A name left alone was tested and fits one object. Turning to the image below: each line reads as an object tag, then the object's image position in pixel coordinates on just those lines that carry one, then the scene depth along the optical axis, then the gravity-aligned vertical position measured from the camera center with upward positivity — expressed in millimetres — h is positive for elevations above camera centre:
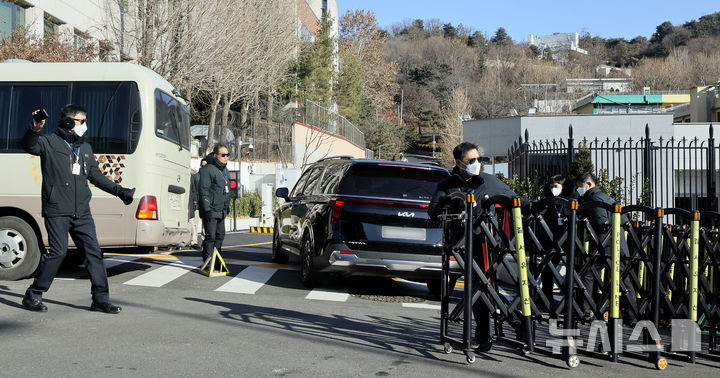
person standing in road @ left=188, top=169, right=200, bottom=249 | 13660 +464
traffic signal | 26709 +1671
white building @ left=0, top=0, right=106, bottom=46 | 24562 +6875
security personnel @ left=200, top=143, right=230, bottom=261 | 11484 +394
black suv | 9555 +32
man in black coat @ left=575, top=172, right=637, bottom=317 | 6238 -136
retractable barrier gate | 5887 -365
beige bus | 10117 +967
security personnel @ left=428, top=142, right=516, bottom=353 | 6168 +317
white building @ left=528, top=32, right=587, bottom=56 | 175988 +41881
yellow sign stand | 11430 -638
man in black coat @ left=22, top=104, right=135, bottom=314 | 7480 +201
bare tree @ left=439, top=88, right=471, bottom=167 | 88000 +12653
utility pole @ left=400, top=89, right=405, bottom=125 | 112538 +19541
